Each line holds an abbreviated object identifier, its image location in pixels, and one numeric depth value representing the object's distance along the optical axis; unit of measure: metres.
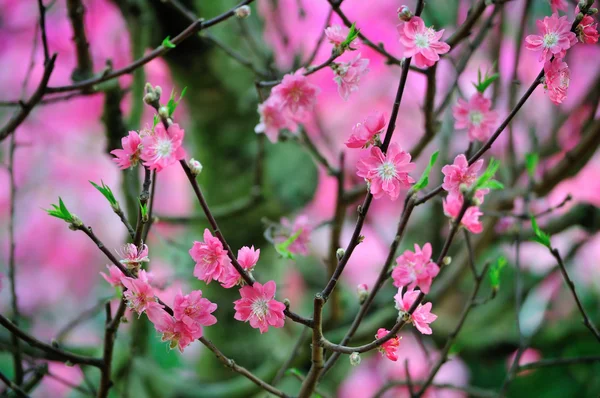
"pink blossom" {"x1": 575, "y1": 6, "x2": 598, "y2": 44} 2.76
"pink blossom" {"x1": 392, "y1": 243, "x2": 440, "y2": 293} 2.70
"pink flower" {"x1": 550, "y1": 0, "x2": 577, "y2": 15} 2.81
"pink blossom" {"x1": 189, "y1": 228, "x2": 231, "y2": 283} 2.72
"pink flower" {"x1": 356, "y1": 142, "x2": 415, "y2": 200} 2.72
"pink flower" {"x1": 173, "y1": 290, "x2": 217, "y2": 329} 2.73
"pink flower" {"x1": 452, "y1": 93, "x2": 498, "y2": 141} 2.88
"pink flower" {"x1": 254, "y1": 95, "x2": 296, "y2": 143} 2.80
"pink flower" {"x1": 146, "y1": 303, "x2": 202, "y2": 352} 2.73
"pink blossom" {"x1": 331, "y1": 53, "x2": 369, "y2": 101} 2.78
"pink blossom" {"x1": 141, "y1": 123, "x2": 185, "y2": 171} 2.70
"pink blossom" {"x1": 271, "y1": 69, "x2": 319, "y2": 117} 2.77
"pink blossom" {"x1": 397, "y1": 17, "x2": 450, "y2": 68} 2.73
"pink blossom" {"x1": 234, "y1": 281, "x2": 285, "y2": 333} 2.73
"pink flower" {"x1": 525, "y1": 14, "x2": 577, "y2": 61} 2.75
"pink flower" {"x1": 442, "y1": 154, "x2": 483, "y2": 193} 2.73
